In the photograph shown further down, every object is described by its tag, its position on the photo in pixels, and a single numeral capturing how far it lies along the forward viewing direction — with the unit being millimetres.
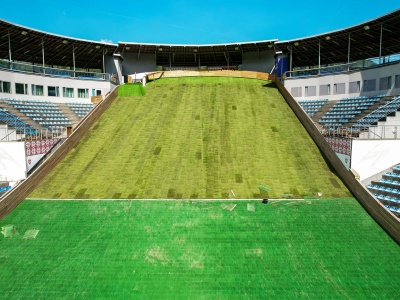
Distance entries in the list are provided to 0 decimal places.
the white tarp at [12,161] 15844
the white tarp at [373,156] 15273
